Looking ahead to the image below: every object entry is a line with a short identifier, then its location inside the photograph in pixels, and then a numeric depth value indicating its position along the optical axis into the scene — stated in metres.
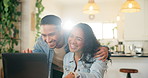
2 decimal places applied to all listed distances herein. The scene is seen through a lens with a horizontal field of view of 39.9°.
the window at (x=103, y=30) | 8.09
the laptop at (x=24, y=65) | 0.96
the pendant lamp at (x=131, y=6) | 3.27
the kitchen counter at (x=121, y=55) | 4.01
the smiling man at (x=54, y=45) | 1.06
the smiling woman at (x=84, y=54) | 0.95
